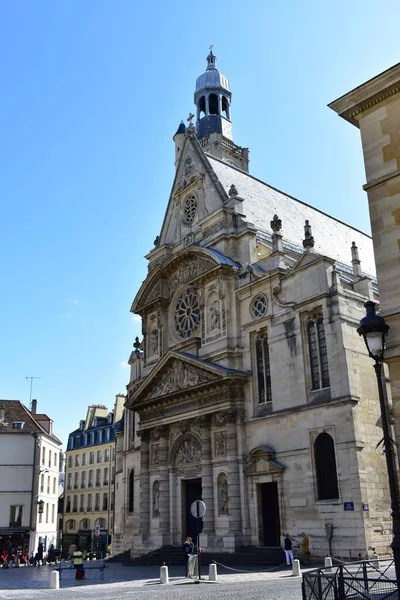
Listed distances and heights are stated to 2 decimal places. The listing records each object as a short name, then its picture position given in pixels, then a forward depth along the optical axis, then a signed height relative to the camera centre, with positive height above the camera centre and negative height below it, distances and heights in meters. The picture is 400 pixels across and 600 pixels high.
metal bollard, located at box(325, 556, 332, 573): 19.42 -1.84
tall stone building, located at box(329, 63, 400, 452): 12.43 +6.88
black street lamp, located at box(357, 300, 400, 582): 9.35 +2.15
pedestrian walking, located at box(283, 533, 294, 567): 21.61 -1.67
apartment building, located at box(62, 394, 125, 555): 60.62 +3.07
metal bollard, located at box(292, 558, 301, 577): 19.14 -2.02
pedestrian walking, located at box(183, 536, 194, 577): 21.60 -1.43
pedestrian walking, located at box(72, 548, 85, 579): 22.27 -1.95
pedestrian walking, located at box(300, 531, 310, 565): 22.40 -1.75
